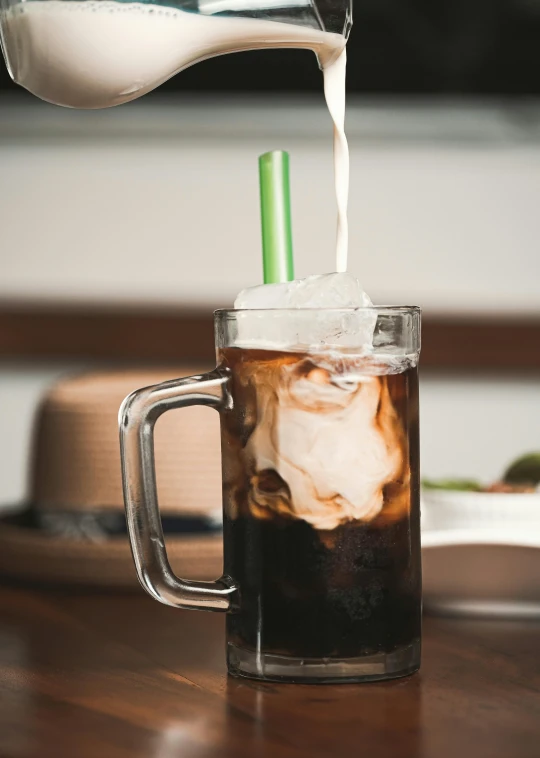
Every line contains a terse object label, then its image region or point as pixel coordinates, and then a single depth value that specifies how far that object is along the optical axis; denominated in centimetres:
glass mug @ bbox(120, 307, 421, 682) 74
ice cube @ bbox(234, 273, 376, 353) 74
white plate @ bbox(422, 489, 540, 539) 87
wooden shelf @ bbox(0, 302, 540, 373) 195
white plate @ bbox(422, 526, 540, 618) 85
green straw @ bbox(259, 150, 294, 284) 79
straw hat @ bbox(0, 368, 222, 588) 98
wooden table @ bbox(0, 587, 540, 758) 66
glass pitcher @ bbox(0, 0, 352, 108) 78
